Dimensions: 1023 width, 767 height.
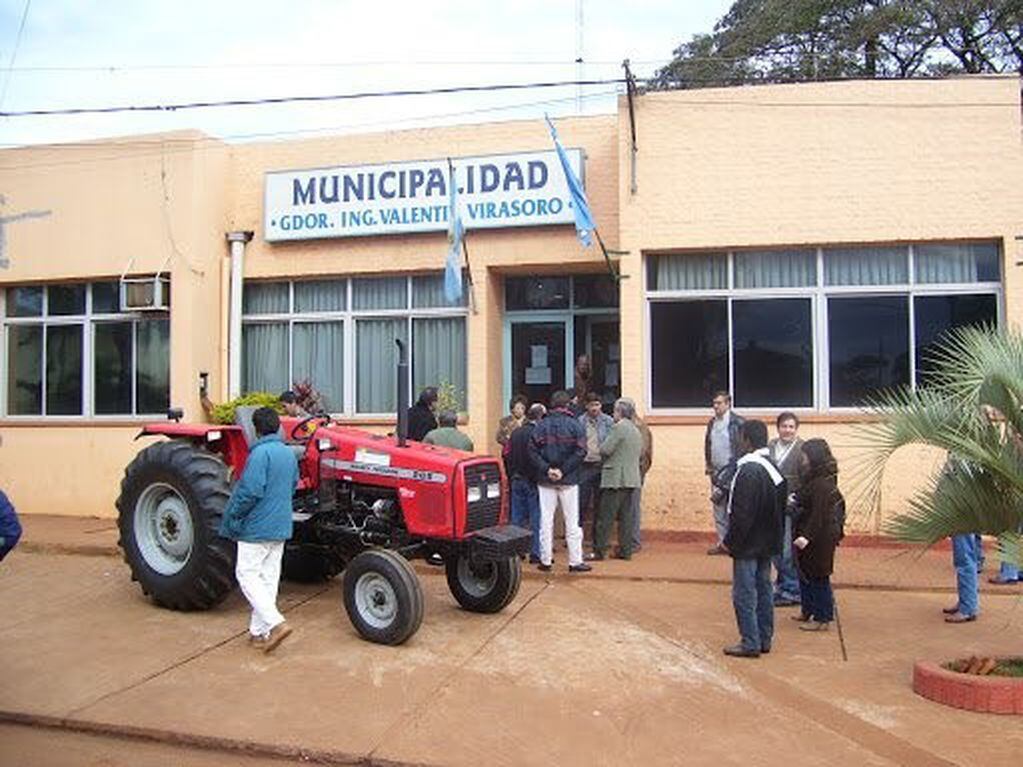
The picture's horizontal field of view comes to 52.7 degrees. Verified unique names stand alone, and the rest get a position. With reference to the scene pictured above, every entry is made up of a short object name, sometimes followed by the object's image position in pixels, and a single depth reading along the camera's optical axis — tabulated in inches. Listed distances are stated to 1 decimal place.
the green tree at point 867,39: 995.3
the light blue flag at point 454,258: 502.6
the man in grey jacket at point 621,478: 423.8
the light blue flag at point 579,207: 467.2
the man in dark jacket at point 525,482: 410.6
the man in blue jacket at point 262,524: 292.0
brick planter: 248.7
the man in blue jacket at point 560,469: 399.2
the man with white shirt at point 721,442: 431.2
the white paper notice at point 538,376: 547.5
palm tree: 252.5
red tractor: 302.0
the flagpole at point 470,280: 525.3
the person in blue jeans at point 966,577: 329.7
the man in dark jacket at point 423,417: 440.1
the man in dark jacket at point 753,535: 290.5
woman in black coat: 315.3
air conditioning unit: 542.6
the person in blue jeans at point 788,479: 341.4
